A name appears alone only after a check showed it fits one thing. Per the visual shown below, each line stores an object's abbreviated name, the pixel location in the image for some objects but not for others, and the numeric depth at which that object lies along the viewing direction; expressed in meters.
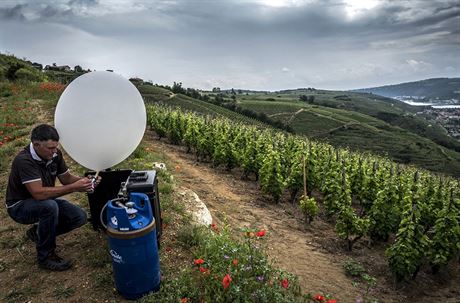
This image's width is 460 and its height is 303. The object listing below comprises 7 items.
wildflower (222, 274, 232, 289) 3.81
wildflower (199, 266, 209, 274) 4.36
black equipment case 4.66
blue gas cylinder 3.90
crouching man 4.37
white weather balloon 4.39
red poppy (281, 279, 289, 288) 4.20
